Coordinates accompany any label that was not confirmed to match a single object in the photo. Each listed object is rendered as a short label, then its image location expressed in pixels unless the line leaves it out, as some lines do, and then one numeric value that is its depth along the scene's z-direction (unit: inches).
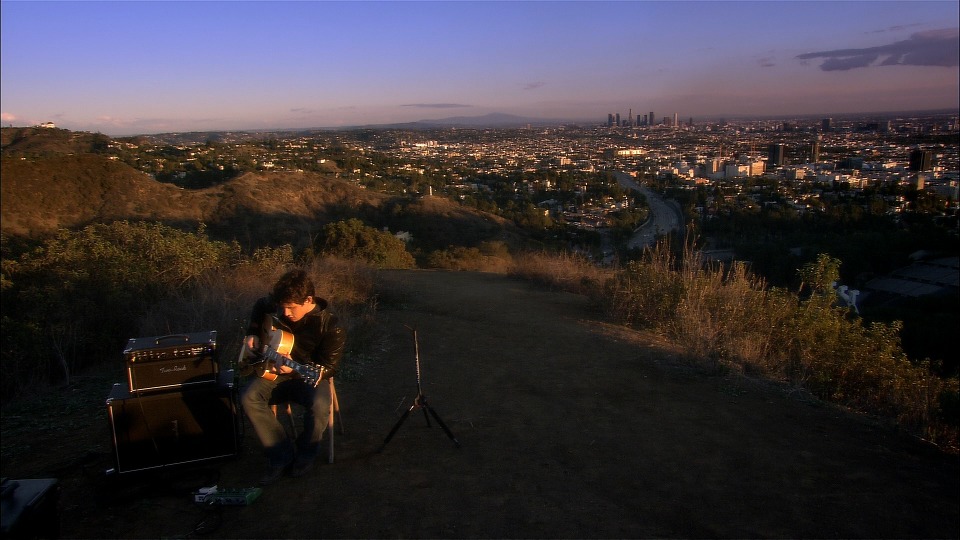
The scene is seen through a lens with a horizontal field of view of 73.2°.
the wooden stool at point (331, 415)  175.3
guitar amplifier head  157.3
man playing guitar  167.3
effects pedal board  149.7
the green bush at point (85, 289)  305.3
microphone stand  183.8
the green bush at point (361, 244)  715.4
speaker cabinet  157.6
